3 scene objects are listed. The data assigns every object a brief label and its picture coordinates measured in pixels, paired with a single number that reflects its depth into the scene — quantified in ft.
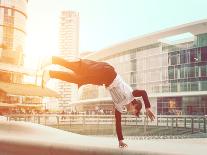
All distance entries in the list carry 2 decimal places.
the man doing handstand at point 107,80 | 23.36
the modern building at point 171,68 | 152.87
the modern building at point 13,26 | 207.37
